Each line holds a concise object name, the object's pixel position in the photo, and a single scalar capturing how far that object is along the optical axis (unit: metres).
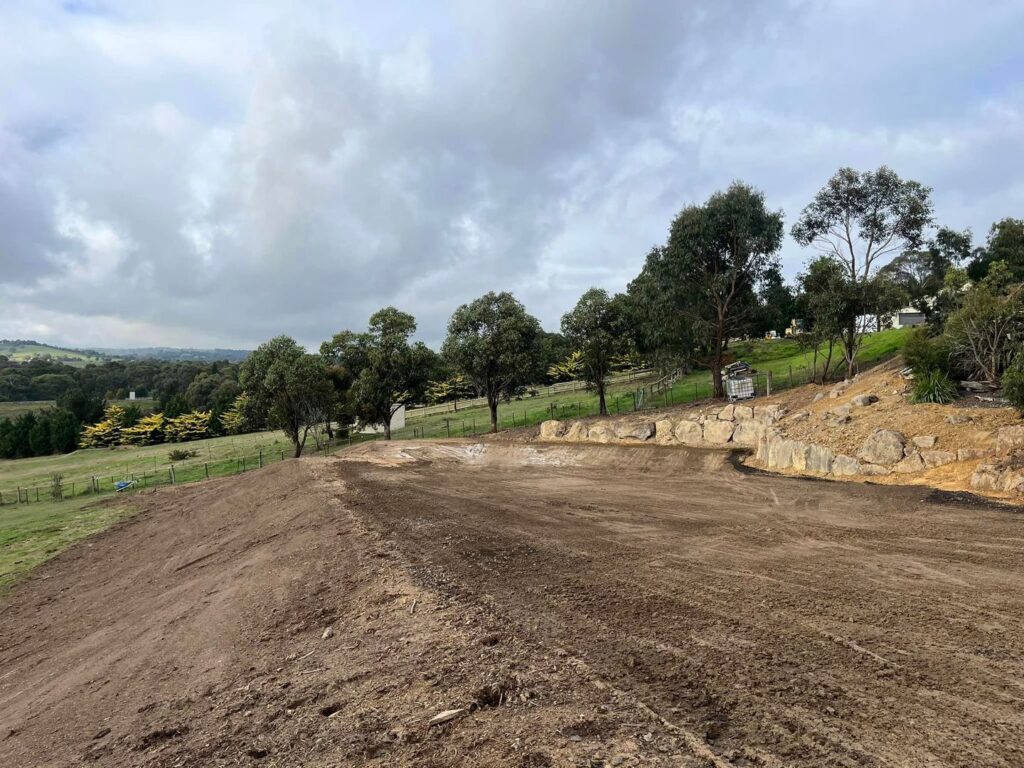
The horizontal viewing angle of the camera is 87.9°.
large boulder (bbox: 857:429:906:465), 14.65
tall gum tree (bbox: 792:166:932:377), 26.31
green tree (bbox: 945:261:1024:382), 15.48
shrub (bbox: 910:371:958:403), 15.89
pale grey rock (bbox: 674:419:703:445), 22.44
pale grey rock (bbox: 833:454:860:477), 15.27
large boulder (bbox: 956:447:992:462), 13.08
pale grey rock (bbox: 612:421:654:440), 24.09
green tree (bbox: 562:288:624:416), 30.58
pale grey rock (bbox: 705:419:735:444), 21.56
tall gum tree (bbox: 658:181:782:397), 25.73
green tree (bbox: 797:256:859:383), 24.34
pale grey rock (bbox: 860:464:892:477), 14.58
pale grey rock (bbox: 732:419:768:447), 20.27
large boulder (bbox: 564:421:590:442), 26.33
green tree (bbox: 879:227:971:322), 41.06
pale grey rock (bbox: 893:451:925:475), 14.05
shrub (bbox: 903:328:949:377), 17.20
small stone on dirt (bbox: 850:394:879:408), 17.82
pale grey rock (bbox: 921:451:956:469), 13.65
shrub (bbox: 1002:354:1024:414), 13.02
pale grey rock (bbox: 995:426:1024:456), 12.50
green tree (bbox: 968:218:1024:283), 36.68
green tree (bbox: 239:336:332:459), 34.00
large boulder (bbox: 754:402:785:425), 20.31
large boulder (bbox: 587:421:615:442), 25.20
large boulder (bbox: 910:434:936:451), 14.25
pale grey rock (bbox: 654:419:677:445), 23.14
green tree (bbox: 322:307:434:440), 34.94
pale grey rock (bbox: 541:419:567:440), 27.61
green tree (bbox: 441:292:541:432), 31.83
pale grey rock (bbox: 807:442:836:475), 16.03
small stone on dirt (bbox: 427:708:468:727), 4.08
